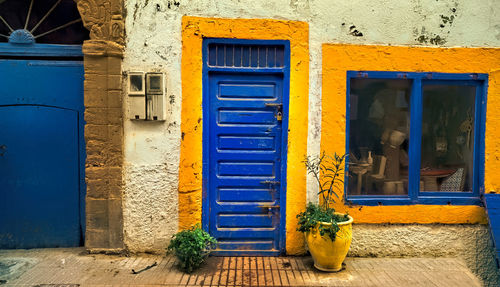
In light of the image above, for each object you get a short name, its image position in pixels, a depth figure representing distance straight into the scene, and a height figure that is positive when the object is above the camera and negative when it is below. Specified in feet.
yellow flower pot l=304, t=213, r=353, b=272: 13.39 -4.49
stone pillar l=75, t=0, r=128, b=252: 14.35 +0.19
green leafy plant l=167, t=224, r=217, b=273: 13.32 -4.51
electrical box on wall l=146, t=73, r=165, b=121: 14.44 +1.34
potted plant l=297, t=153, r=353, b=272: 13.42 -3.58
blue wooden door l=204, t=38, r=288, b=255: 14.99 -1.17
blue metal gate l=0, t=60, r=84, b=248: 15.21 -1.09
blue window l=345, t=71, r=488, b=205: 15.49 -0.42
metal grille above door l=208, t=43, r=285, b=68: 14.93 +3.04
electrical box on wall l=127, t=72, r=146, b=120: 14.43 +1.33
